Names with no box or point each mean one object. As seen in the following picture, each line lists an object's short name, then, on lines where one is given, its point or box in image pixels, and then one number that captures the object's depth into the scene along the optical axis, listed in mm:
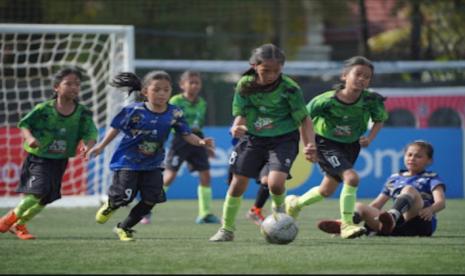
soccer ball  16672
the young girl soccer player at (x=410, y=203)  18234
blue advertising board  35766
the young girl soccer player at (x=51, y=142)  19297
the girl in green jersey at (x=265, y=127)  17406
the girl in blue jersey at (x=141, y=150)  18203
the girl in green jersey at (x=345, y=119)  19000
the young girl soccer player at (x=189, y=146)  26250
